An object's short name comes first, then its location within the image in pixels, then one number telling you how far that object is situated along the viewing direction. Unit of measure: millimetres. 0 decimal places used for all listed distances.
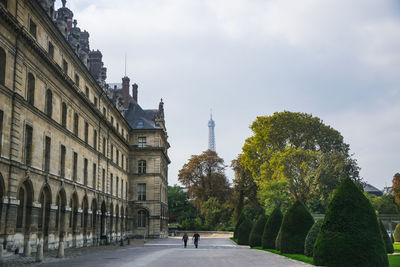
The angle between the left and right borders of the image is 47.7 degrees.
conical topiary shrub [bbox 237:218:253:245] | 41875
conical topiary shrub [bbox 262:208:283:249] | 30719
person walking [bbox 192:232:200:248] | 37312
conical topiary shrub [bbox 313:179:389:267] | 15672
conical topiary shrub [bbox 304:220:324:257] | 21359
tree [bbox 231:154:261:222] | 70625
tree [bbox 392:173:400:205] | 74862
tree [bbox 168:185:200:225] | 96875
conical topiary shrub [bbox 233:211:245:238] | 48709
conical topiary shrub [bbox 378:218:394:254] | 28625
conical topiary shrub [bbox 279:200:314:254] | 25000
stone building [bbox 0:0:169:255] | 23141
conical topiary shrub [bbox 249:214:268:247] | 35719
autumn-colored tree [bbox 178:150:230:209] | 81812
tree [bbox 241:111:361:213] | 49312
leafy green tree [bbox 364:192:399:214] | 87994
